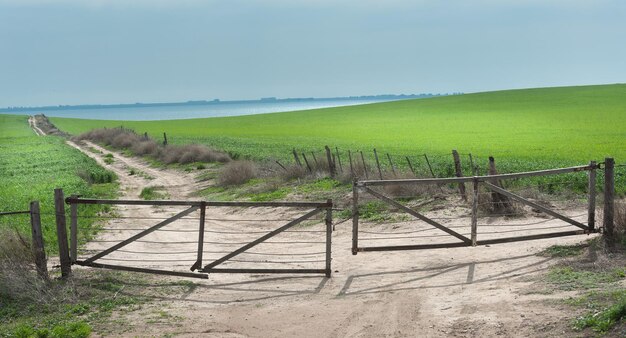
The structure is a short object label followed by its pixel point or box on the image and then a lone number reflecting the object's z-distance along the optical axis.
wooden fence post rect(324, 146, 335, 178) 26.55
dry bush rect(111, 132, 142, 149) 60.05
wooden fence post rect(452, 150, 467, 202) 19.91
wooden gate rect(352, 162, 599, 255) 13.57
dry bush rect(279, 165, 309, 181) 27.64
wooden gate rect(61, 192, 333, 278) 12.58
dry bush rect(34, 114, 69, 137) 98.04
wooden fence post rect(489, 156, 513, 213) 17.94
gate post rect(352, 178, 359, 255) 13.41
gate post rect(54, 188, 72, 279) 12.44
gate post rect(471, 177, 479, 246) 13.65
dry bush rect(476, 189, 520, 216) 17.80
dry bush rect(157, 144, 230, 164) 40.03
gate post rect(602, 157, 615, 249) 13.45
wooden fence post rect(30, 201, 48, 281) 12.20
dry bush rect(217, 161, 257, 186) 29.45
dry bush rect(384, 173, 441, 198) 20.98
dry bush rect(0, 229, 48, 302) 11.62
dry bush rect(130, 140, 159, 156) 50.83
